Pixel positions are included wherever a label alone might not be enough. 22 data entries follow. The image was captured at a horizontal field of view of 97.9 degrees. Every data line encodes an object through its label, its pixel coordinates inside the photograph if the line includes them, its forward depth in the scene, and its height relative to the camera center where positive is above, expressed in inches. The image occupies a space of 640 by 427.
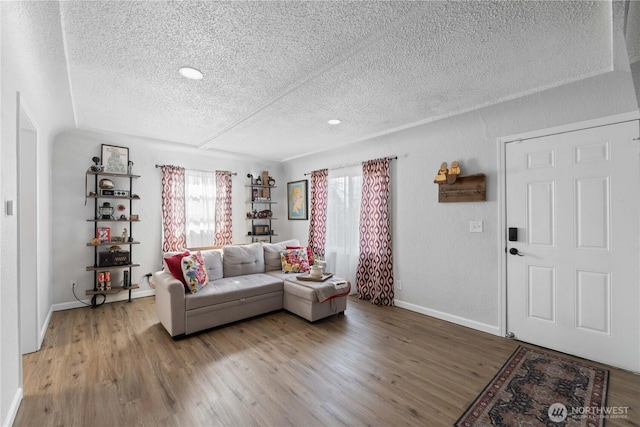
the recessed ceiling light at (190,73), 87.1 +45.3
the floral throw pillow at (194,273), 125.4 -27.3
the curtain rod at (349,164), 159.9 +32.0
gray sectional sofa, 119.1 -38.4
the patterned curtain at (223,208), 207.6 +4.3
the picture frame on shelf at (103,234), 161.1 -11.6
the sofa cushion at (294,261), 166.9 -28.7
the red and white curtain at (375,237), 161.2 -14.3
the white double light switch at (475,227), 126.4 -6.5
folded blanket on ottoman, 134.4 -37.1
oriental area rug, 71.2 -52.6
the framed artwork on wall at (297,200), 221.1 +10.9
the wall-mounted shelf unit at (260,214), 224.8 -0.3
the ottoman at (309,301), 133.7 -44.4
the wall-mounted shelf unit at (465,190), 124.3 +10.8
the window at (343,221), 184.2 -5.3
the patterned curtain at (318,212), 201.0 +1.0
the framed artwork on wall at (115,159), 165.6 +33.3
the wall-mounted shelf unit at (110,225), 157.8 -9.3
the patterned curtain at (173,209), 183.0 +3.2
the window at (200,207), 195.8 +4.8
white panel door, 92.7 -11.3
